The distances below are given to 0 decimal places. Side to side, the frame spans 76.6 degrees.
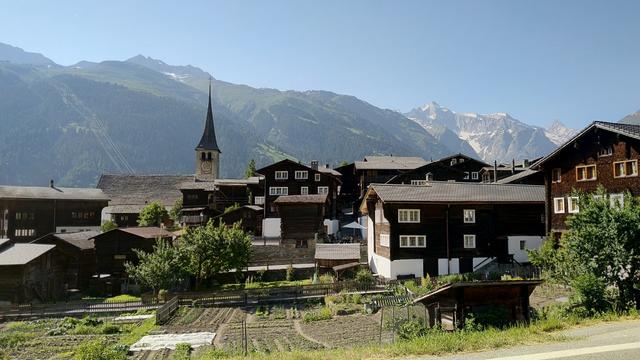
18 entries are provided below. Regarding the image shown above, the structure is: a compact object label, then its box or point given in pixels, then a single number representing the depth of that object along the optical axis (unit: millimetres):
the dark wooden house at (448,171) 63750
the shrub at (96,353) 15038
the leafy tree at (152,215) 62688
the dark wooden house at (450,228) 36375
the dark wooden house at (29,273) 34969
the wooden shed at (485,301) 16430
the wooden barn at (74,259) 42344
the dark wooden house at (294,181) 58875
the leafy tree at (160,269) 35781
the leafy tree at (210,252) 37531
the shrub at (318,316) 27453
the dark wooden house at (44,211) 57281
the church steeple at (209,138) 99550
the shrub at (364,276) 36125
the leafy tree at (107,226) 56562
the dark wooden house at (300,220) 49844
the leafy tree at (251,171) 84438
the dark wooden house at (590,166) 27828
